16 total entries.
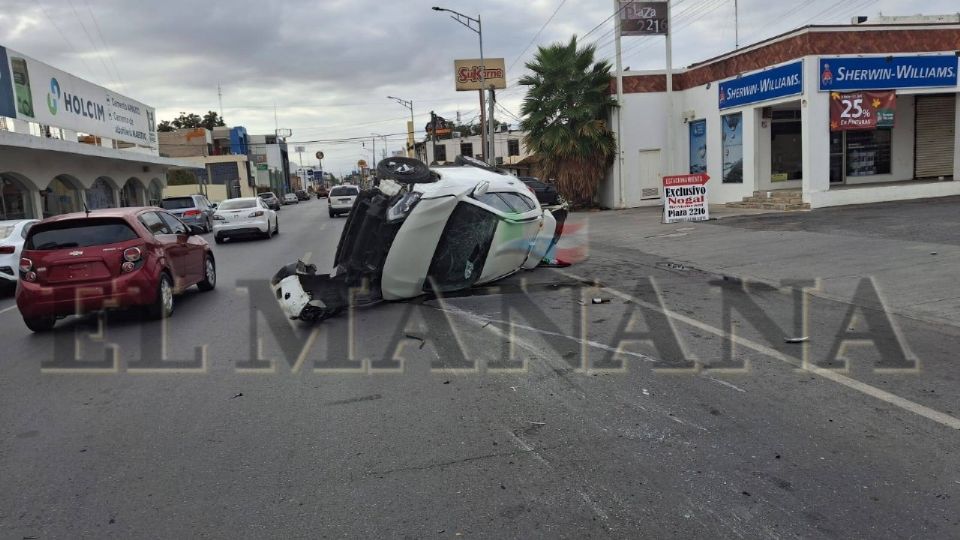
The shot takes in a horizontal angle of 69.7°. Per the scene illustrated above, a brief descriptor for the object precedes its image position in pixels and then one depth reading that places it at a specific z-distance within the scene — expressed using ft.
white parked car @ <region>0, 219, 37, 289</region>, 38.91
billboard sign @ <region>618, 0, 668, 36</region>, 84.43
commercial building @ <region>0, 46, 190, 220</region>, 72.28
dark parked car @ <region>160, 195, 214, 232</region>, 84.99
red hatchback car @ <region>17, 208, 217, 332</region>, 27.09
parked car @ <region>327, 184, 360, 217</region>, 109.81
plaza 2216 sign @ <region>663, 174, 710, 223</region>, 61.82
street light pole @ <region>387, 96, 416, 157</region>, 215.06
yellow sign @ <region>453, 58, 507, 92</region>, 144.97
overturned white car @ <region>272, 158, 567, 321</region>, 27.96
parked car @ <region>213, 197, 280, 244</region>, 67.46
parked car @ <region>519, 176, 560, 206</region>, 86.27
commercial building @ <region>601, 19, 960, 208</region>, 65.05
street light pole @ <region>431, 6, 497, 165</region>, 114.32
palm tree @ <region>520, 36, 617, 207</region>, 87.71
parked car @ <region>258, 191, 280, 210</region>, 131.23
